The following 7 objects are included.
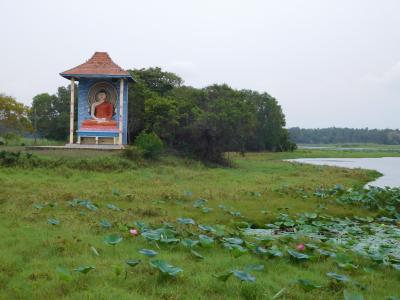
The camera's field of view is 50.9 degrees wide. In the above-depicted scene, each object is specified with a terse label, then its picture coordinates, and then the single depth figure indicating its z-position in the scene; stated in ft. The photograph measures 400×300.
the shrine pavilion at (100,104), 86.07
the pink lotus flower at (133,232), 23.88
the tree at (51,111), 158.61
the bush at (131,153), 72.43
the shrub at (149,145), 74.59
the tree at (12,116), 125.39
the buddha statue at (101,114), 87.15
